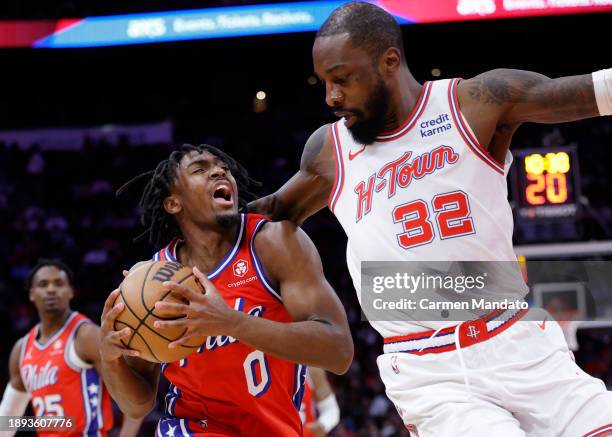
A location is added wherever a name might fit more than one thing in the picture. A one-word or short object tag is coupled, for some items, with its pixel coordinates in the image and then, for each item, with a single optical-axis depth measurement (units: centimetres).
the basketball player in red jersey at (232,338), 322
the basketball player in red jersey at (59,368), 612
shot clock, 845
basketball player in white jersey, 270
